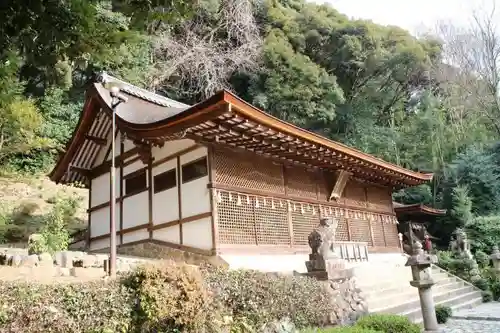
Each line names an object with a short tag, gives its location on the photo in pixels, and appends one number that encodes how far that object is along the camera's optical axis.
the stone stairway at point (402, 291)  9.52
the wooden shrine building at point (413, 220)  20.86
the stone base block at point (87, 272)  7.56
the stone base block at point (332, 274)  8.12
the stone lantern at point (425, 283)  7.47
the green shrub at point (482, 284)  15.16
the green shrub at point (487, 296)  14.55
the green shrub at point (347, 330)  5.69
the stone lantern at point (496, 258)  16.28
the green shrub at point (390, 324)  6.30
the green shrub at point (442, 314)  9.78
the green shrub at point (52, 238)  10.17
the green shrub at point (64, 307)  4.40
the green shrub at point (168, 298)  5.19
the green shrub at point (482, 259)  18.30
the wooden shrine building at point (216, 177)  9.41
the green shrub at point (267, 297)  6.24
